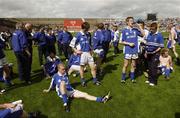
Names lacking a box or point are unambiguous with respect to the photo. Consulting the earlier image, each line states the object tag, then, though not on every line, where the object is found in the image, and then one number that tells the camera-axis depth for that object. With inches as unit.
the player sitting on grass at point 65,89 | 179.7
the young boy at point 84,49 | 207.4
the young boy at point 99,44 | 257.9
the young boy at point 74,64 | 249.8
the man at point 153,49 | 214.1
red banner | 1140.2
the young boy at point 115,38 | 390.2
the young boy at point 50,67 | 249.1
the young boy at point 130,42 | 210.4
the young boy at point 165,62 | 244.4
